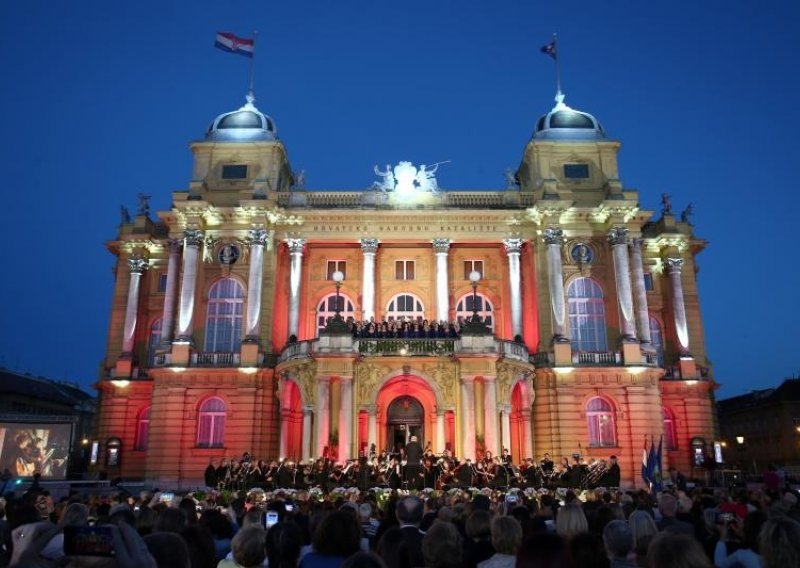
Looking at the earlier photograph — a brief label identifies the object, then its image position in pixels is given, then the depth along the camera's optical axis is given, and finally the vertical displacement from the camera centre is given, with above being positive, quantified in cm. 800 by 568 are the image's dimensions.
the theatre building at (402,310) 3534 +885
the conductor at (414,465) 2622 -26
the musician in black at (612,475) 2861 -73
